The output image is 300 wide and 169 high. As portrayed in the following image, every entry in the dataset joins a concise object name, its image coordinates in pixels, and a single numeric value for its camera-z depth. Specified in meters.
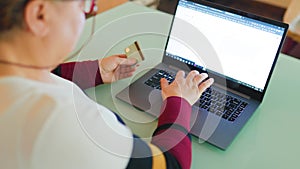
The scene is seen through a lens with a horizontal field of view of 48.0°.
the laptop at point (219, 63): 0.90
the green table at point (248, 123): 0.80
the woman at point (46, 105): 0.48
